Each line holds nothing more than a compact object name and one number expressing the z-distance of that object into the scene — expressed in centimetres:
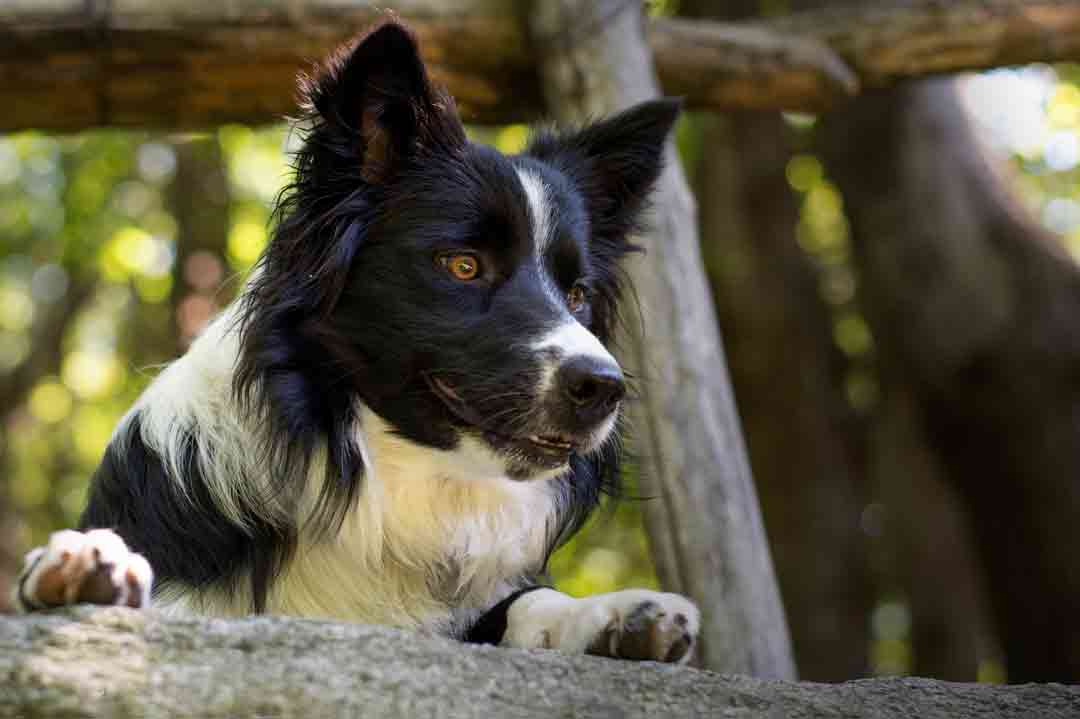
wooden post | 480
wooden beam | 500
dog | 349
